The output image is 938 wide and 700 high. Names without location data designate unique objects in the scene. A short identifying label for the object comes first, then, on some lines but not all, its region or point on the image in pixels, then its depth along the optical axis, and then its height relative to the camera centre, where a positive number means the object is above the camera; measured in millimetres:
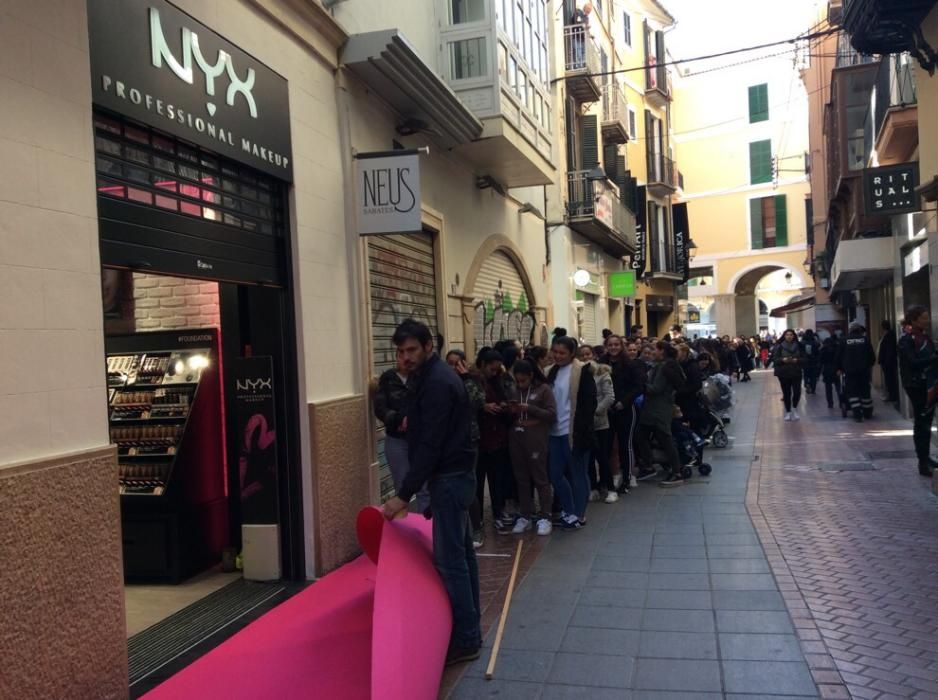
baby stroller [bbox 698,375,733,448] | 12190 -1088
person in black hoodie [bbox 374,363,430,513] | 6324 -521
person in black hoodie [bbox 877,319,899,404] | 14984 -646
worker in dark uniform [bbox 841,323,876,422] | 14703 -729
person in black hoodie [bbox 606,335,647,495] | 8711 -519
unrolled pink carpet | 3551 -1388
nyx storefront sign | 4297 +1728
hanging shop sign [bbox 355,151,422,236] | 7160 +1437
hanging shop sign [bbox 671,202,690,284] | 31109 +4005
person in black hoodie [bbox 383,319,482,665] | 4348 -614
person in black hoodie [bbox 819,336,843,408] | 17812 -818
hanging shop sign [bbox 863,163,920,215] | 11945 +2131
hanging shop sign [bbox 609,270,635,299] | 22797 +1609
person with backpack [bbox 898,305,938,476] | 8523 -477
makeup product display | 6004 -684
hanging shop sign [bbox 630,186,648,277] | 26531 +3519
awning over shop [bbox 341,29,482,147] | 7215 +2639
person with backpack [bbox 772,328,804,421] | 15797 -743
